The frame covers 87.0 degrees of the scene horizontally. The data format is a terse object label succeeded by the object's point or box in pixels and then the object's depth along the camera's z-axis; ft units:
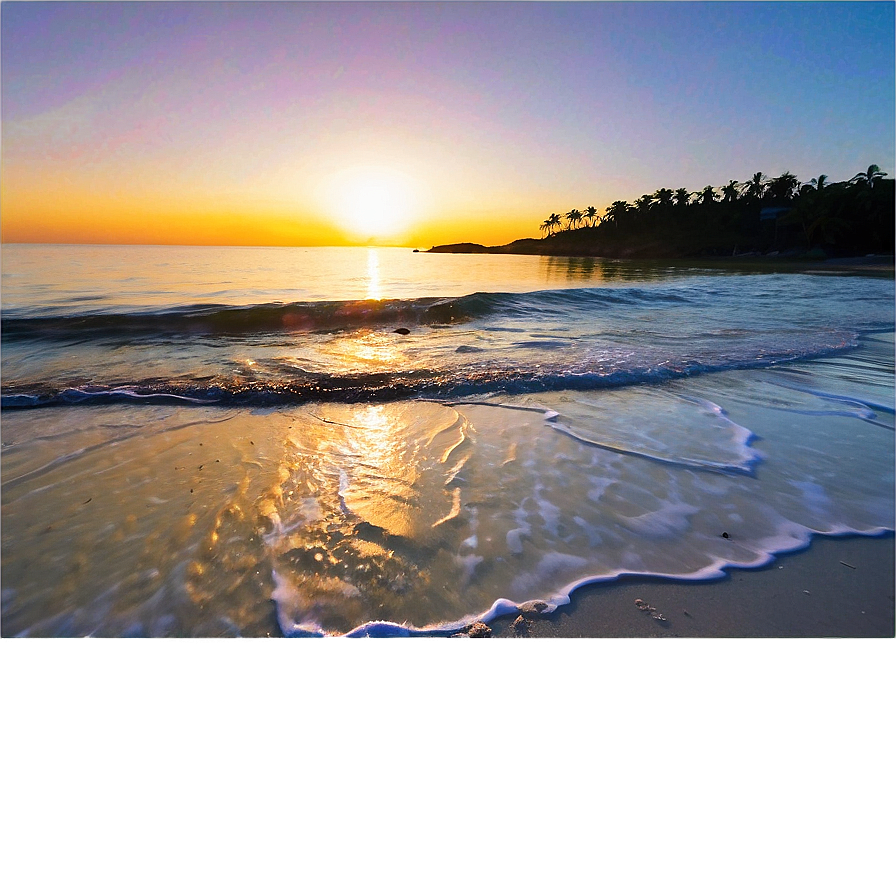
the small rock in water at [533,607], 6.31
